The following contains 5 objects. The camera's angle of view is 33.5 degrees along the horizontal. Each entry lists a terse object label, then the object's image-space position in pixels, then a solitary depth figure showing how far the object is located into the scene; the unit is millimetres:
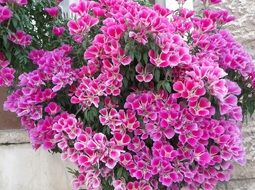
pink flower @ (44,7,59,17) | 2068
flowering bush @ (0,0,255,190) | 1715
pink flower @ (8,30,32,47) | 1947
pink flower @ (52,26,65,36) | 2047
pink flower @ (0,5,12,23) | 1852
